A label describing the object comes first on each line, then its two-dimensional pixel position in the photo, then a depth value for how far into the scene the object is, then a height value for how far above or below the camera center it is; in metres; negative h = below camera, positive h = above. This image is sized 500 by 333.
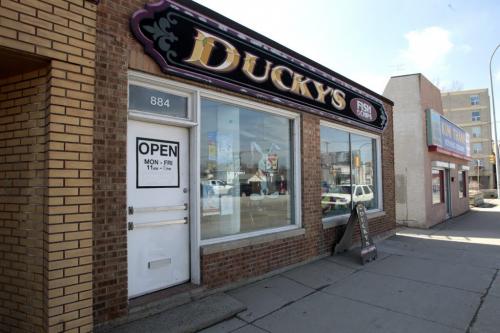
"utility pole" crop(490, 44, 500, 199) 24.31 +4.01
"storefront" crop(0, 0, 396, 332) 3.33 +0.34
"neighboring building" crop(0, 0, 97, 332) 3.22 +0.18
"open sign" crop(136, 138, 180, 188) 4.49 +0.28
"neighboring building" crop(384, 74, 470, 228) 13.80 +1.26
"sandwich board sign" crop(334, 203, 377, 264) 7.54 -1.11
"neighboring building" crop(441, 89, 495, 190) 54.44 +9.00
